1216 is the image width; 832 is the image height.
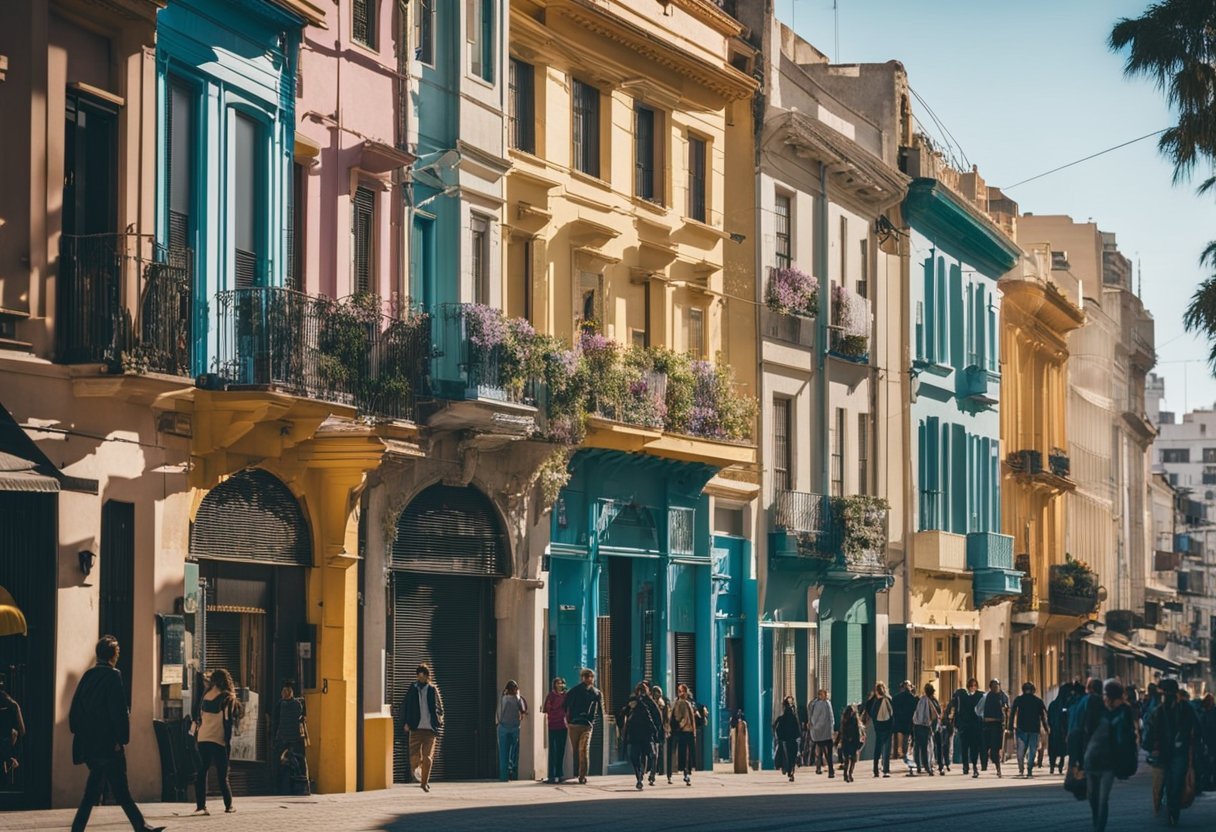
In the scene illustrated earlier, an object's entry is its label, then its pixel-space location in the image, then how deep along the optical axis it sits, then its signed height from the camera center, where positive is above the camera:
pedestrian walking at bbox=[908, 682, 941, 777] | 43.00 -2.02
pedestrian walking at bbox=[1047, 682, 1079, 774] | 42.47 -2.00
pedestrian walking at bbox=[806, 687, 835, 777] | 41.16 -1.93
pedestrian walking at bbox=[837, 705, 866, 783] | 40.22 -2.14
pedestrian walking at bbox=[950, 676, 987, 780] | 42.72 -2.04
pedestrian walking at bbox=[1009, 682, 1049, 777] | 42.94 -1.98
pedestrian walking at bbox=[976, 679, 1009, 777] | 43.25 -1.91
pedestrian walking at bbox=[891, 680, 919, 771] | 43.03 -1.74
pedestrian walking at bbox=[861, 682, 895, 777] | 41.88 -1.84
